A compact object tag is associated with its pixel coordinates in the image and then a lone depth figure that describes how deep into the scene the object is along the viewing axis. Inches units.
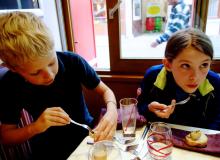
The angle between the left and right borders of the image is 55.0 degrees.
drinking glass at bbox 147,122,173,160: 28.0
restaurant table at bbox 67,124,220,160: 28.1
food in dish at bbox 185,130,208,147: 29.4
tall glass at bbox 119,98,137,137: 33.9
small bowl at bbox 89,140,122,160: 27.0
